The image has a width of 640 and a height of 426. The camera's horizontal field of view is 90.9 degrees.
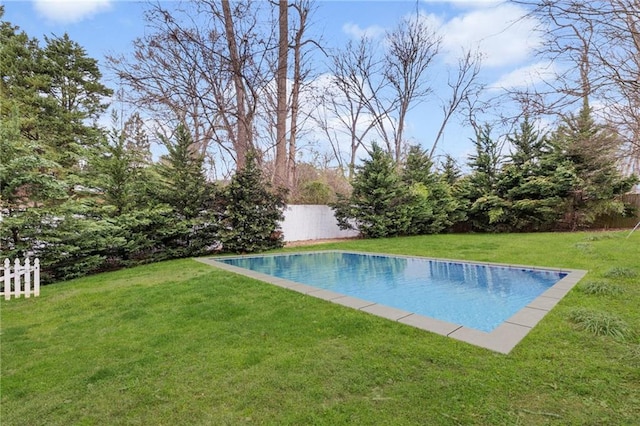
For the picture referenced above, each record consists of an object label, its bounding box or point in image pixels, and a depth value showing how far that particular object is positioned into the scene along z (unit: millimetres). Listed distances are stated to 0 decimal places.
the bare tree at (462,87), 17891
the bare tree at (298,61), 13016
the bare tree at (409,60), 17375
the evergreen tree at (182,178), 8750
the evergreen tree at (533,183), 12555
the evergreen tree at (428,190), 13891
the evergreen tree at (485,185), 13664
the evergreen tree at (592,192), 11750
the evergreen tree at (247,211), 9469
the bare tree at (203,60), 11422
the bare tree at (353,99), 18219
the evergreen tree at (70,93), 11484
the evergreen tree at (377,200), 12836
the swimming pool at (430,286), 3729
